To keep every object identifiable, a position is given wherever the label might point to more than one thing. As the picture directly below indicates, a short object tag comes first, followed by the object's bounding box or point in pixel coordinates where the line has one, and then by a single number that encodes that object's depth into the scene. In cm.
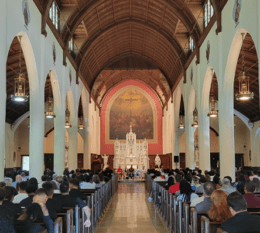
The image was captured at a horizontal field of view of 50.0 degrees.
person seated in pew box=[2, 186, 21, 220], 424
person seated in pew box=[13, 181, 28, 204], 628
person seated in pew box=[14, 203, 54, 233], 386
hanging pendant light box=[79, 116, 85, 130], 2101
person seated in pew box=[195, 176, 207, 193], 816
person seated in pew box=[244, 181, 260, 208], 566
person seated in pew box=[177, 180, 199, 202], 668
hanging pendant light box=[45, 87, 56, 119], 1327
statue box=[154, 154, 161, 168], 2997
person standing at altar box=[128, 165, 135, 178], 2527
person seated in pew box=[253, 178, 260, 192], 745
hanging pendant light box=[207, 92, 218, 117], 1305
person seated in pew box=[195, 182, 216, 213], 503
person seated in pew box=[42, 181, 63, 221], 469
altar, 2890
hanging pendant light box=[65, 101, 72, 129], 1670
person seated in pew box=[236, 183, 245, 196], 663
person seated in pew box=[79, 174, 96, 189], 964
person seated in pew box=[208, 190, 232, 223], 399
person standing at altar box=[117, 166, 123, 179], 2624
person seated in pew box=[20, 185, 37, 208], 515
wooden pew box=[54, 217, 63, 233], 387
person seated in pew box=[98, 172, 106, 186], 1117
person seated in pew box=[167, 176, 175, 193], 998
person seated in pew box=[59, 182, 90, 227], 560
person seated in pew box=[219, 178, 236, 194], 676
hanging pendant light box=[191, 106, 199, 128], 1588
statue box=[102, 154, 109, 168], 3018
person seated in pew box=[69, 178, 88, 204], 585
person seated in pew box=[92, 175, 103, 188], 1055
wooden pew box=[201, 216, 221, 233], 384
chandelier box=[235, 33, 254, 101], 951
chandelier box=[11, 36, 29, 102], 950
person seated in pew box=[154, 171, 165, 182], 1351
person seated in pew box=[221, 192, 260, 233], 312
